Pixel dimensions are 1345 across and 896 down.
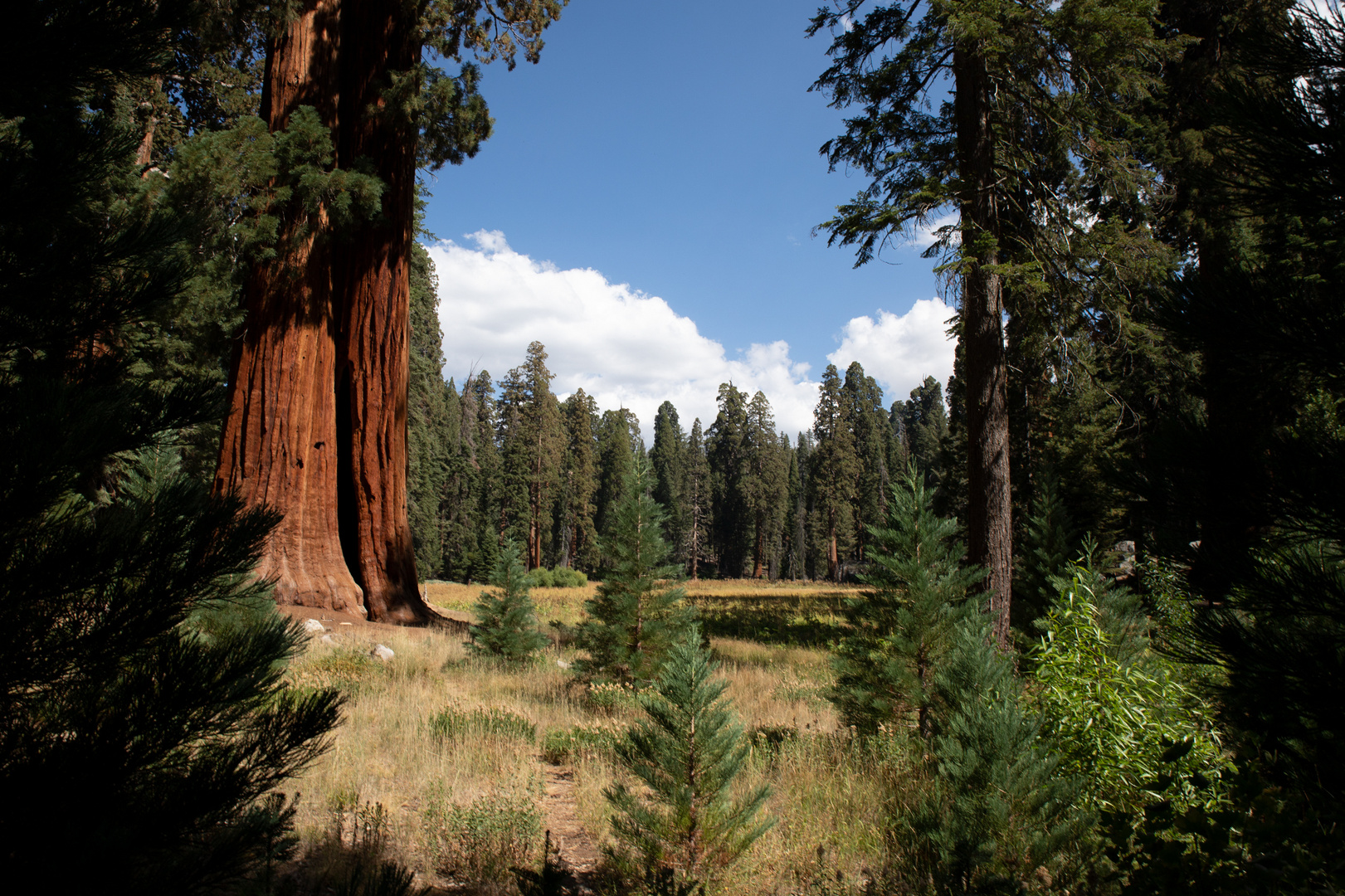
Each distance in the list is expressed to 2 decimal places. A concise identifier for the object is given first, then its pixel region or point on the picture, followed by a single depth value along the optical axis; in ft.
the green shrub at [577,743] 18.45
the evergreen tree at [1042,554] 30.55
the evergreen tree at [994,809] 10.89
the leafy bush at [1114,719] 11.66
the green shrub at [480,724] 18.43
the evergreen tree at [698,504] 194.08
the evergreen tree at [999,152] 25.17
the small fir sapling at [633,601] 23.73
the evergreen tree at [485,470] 126.24
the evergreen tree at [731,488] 184.85
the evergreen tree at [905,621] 17.72
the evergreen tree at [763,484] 178.09
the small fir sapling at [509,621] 28.78
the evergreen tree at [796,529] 201.57
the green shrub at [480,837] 11.63
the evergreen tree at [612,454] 175.01
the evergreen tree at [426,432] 59.52
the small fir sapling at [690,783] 11.50
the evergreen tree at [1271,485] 7.23
